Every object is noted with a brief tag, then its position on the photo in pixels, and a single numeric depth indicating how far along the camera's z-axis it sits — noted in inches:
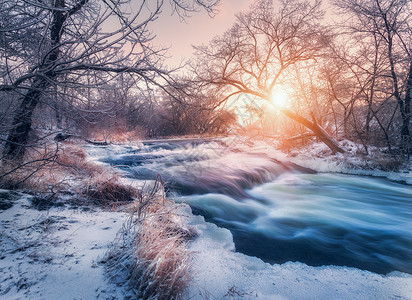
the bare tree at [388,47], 320.5
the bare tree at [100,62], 85.0
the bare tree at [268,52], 385.1
